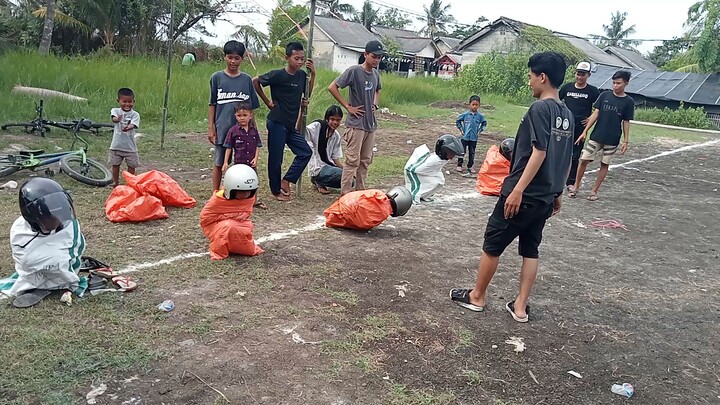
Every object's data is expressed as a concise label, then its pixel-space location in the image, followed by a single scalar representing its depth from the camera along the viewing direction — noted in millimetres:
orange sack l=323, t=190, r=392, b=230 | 5688
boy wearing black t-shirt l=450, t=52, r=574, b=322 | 3695
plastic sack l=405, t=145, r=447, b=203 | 7246
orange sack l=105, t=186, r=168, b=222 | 5480
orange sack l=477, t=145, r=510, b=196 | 8242
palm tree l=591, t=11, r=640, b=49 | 61919
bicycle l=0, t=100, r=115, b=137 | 8891
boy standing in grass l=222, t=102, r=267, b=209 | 5871
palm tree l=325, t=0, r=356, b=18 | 51966
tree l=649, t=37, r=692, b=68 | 58875
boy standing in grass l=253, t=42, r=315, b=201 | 6418
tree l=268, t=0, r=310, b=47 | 28581
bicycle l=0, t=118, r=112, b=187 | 6578
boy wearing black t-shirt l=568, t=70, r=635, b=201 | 7941
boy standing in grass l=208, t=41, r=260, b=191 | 6062
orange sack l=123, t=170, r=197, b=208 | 5773
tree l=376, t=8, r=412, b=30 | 62981
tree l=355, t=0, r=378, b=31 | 57656
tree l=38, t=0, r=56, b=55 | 17750
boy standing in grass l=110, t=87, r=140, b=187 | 6328
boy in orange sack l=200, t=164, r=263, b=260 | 4629
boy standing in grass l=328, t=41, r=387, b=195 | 6426
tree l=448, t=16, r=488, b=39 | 62872
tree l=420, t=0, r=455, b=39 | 62562
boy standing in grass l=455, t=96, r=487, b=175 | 9250
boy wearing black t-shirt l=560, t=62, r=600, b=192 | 7941
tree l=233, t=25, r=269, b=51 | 22469
